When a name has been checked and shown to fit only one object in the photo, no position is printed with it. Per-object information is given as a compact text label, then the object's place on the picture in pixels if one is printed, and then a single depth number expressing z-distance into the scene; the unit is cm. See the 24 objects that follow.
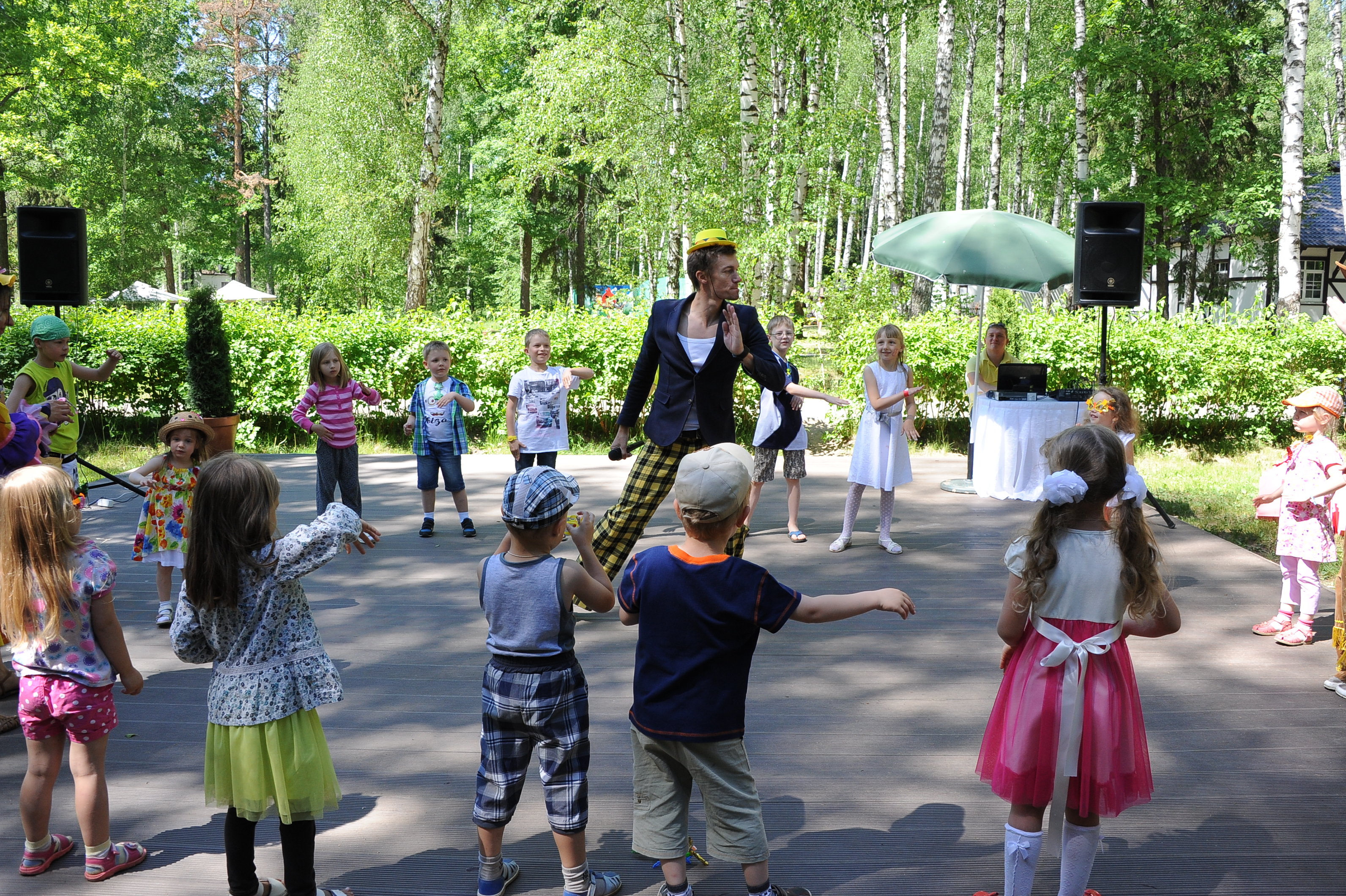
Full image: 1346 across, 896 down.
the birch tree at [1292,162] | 1418
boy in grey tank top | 277
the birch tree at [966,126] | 2580
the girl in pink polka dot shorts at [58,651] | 286
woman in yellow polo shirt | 937
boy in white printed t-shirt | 725
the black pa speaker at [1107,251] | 872
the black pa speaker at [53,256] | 915
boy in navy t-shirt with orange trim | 258
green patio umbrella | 923
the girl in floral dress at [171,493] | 522
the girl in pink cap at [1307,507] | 504
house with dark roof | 3044
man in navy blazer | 469
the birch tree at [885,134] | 1956
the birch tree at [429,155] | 2000
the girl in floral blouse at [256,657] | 270
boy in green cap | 607
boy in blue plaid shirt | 772
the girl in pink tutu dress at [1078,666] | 267
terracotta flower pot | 1025
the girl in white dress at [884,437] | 728
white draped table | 866
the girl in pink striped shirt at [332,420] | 706
